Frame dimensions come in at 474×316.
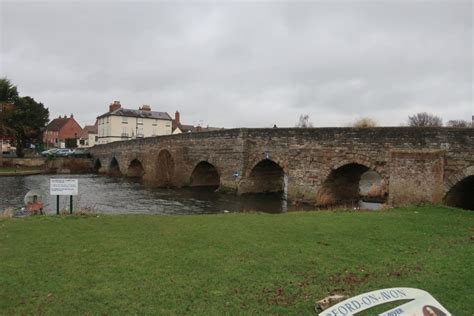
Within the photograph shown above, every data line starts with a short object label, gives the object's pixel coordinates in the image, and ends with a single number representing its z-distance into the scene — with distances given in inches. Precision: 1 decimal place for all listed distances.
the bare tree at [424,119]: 3181.1
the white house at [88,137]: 3565.5
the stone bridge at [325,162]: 631.2
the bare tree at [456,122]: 2684.5
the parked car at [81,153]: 2458.2
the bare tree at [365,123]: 1645.4
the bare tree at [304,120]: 4335.6
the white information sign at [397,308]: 162.7
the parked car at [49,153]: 2300.2
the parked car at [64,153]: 2393.8
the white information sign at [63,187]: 565.3
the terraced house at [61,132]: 3919.8
